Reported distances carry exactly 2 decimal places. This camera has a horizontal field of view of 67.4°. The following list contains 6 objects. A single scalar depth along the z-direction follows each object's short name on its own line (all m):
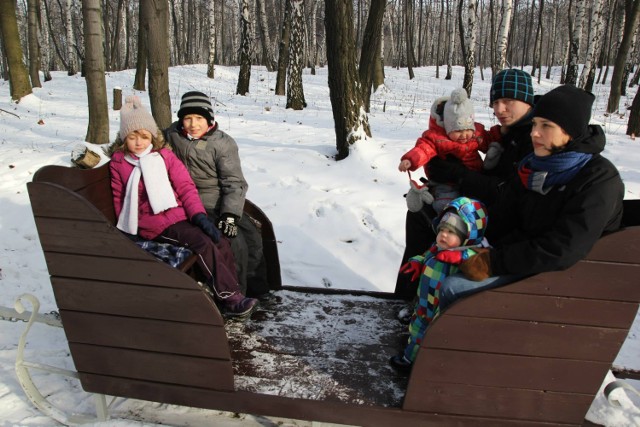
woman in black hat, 1.86
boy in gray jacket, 2.98
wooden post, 11.28
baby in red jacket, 2.83
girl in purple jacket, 2.79
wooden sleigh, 1.96
